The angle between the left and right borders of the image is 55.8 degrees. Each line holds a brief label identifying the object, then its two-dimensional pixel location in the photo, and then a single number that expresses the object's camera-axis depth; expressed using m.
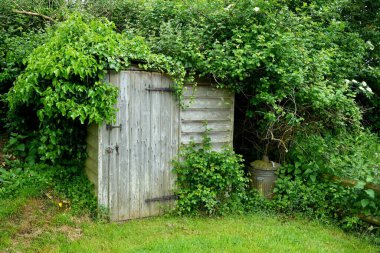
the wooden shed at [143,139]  4.98
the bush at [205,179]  5.41
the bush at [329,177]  5.17
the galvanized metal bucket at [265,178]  6.15
